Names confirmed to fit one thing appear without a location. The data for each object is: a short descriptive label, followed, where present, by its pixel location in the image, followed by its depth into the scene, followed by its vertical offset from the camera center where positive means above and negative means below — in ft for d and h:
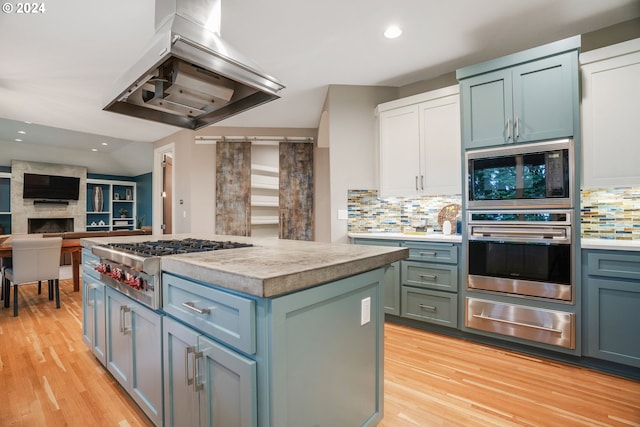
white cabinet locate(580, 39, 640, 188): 6.97 +2.33
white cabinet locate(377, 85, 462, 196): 9.48 +2.29
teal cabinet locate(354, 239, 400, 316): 9.77 -2.41
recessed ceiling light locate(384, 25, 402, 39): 7.93 +4.84
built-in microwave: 7.25 +0.96
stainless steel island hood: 4.50 +2.34
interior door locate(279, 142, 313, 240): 16.24 +1.33
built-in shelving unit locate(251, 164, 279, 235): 16.74 +0.88
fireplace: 27.24 -1.00
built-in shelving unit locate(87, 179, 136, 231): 31.33 +0.79
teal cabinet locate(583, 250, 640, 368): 6.52 -2.06
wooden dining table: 11.28 -1.56
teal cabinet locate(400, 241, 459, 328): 8.82 -2.12
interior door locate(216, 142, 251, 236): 16.19 +1.44
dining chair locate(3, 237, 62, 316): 10.90 -1.82
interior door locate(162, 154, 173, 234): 19.57 +0.98
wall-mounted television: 26.12 +2.46
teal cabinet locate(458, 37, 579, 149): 7.23 +2.99
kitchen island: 3.16 -1.54
